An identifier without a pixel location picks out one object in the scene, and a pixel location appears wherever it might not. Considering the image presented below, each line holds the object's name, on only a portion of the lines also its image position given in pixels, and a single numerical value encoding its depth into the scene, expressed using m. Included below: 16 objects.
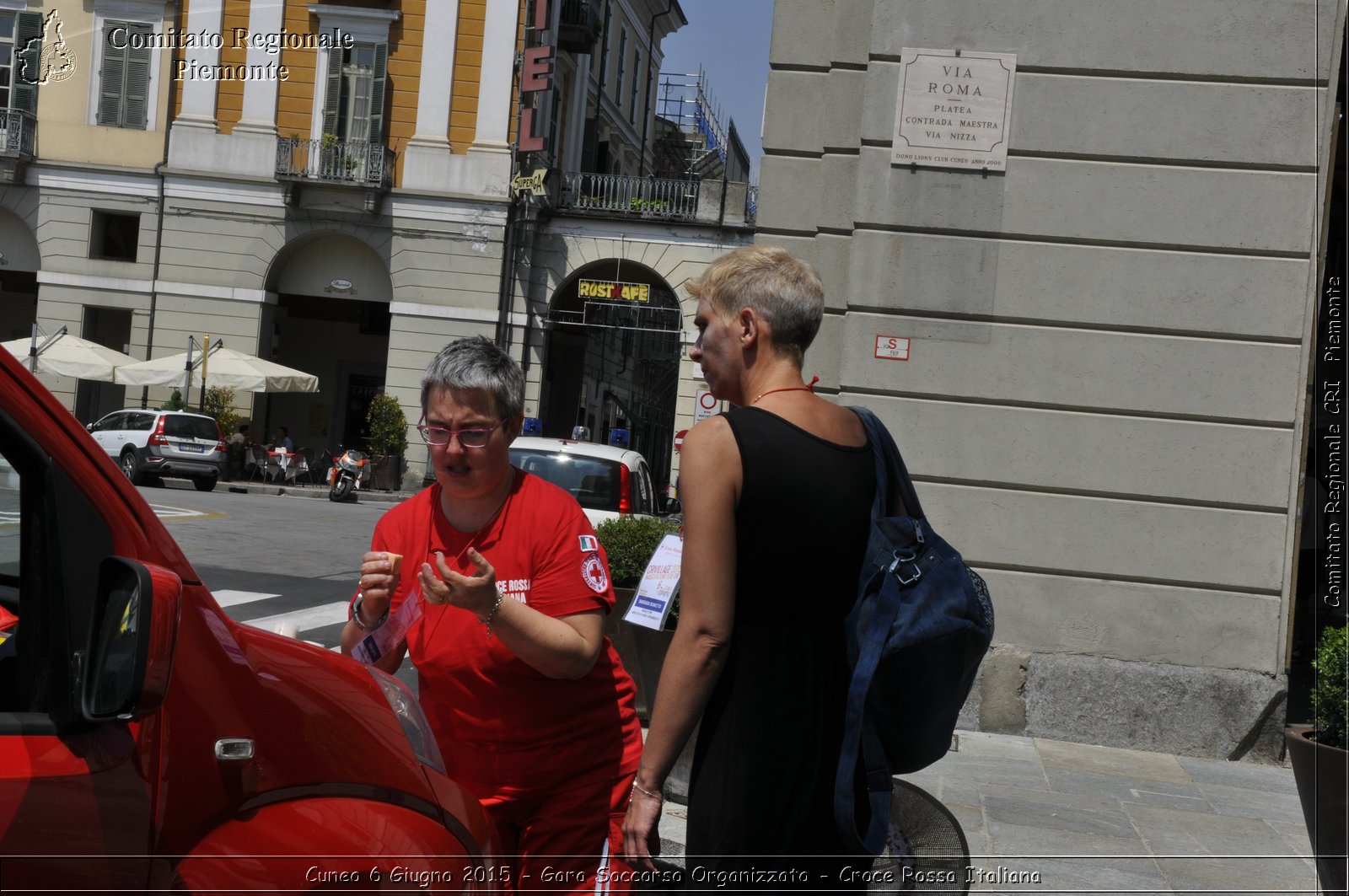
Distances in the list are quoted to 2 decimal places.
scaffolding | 46.53
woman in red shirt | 2.97
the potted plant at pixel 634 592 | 6.79
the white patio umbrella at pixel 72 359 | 28.28
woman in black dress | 2.55
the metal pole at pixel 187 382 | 28.39
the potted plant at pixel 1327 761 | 3.78
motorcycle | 27.94
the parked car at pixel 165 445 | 25.62
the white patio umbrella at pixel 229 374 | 28.84
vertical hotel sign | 31.58
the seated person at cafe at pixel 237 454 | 30.72
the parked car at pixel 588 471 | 11.72
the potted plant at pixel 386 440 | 31.34
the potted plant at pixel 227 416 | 30.78
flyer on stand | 4.54
